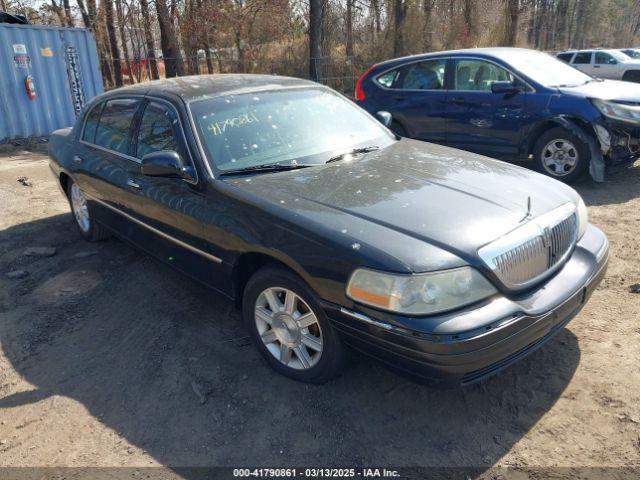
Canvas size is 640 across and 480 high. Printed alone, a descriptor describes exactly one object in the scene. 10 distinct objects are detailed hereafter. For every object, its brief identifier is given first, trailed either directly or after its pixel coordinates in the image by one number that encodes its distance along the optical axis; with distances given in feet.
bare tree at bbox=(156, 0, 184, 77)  52.08
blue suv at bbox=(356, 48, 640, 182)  20.81
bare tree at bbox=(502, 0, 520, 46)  80.89
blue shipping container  33.81
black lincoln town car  8.08
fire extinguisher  34.37
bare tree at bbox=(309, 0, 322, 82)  58.08
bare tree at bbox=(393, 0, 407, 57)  76.33
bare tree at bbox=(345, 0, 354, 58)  77.00
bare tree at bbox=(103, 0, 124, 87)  62.95
